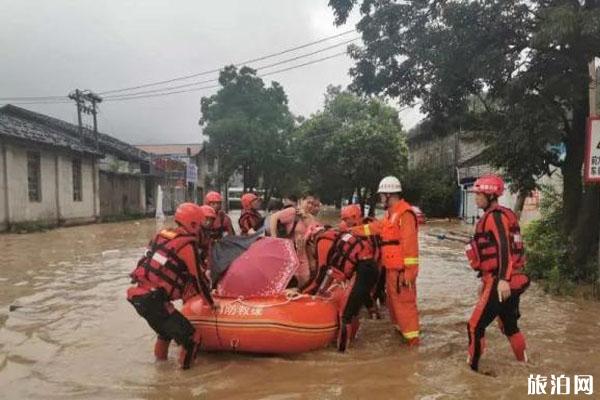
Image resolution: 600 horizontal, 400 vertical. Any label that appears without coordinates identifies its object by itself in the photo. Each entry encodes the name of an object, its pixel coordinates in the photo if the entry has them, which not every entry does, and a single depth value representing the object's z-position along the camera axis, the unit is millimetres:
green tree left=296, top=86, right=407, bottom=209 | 31516
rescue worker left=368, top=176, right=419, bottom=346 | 5703
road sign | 8008
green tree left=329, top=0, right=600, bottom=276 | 8211
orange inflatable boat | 5328
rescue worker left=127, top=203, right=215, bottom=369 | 4980
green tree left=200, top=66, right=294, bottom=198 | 36312
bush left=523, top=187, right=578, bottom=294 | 9016
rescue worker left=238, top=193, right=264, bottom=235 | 8961
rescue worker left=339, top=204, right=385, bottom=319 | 5934
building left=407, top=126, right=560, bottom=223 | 22472
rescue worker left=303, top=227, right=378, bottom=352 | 5727
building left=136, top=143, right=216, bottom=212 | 38344
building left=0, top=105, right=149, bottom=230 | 20531
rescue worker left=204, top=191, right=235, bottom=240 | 8166
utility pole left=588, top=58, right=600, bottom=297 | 8336
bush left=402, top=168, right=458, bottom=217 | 31859
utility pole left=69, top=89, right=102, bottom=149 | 29766
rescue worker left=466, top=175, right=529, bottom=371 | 4832
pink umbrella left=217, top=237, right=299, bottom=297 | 5824
